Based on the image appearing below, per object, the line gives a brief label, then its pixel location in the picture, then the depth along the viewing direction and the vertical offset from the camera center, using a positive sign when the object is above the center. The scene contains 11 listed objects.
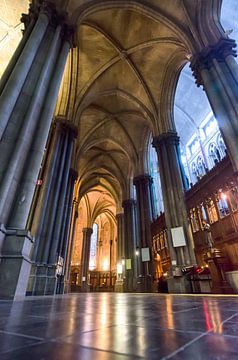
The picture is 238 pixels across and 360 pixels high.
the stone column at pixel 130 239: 16.28 +4.68
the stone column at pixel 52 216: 7.17 +3.04
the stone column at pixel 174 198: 9.01 +4.52
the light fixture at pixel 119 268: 20.41 +2.81
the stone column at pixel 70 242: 14.15 +4.18
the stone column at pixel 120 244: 19.67 +5.09
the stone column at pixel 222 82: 6.66 +6.75
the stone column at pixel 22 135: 3.35 +2.84
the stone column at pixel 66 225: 9.42 +3.74
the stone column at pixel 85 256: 21.69 +4.49
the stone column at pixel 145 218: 12.85 +5.14
